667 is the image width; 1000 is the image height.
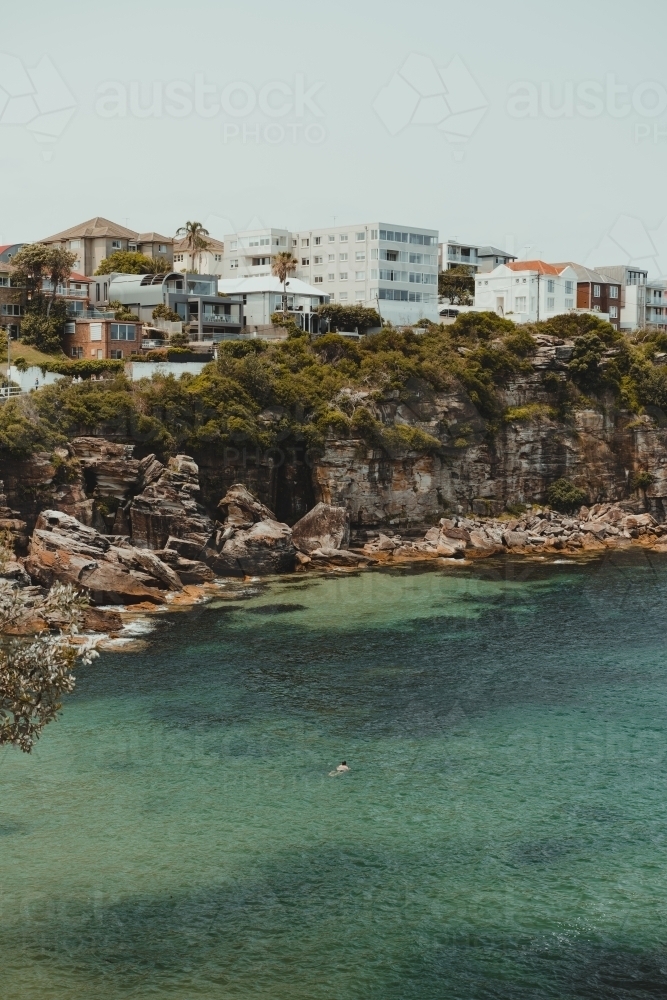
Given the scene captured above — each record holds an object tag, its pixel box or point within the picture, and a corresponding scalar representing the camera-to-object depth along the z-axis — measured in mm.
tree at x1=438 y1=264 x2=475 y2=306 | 129750
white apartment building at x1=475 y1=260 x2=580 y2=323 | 121562
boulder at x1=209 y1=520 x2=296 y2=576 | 75312
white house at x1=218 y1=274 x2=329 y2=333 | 105938
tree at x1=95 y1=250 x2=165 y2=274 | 109000
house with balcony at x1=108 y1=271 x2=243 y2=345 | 100812
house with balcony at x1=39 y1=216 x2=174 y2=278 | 114250
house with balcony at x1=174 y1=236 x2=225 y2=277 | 121875
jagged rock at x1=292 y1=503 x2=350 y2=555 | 81125
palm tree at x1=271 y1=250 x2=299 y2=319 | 103300
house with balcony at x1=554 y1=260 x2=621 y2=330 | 126938
